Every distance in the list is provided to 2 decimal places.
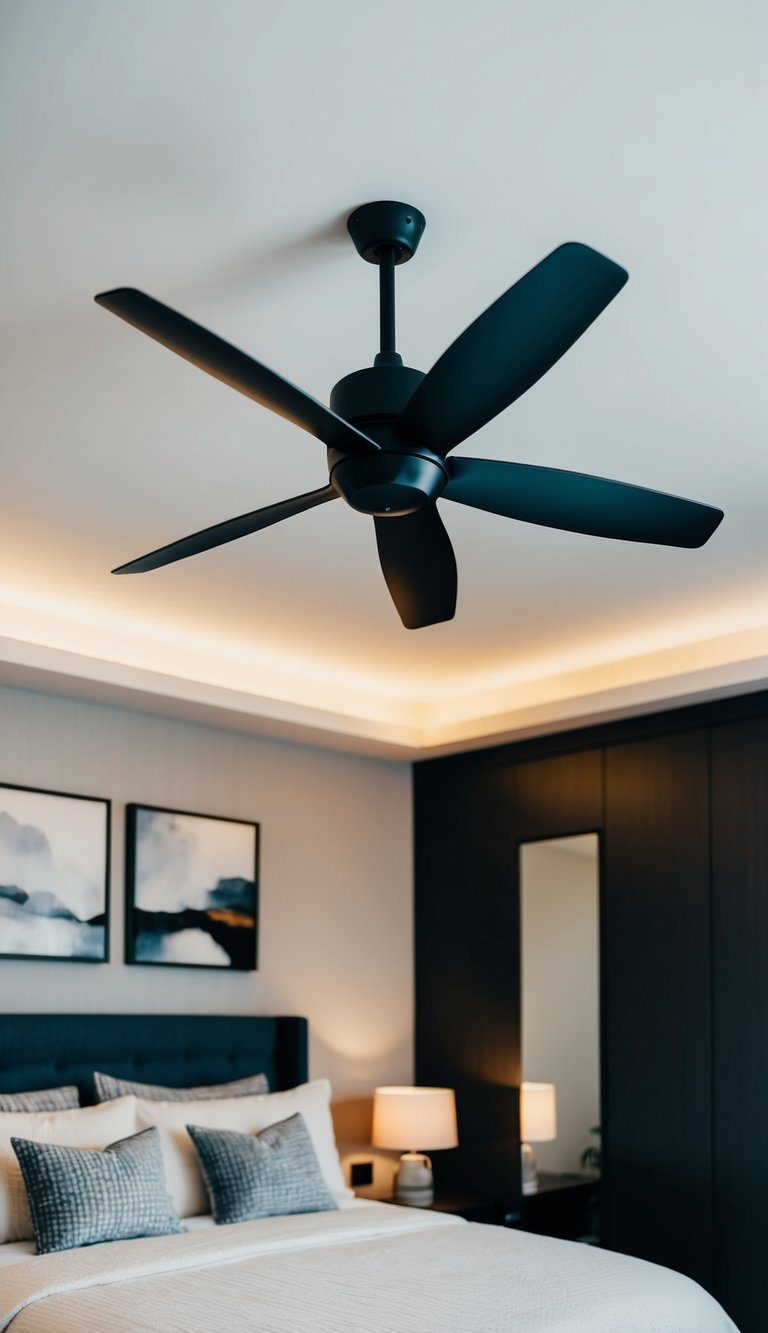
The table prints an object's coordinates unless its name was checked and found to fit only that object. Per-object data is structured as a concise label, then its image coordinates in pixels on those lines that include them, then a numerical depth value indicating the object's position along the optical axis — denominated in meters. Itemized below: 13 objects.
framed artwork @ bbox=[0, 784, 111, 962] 4.06
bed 2.69
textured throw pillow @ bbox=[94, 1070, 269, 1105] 3.96
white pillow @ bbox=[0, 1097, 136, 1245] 3.37
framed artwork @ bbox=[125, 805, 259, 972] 4.43
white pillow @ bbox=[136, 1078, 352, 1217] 3.78
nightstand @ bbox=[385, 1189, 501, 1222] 4.62
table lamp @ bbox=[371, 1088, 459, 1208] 4.70
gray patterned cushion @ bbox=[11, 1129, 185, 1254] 3.22
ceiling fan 1.75
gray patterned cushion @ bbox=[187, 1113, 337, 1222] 3.68
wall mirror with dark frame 5.03
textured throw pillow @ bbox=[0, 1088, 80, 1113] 3.69
